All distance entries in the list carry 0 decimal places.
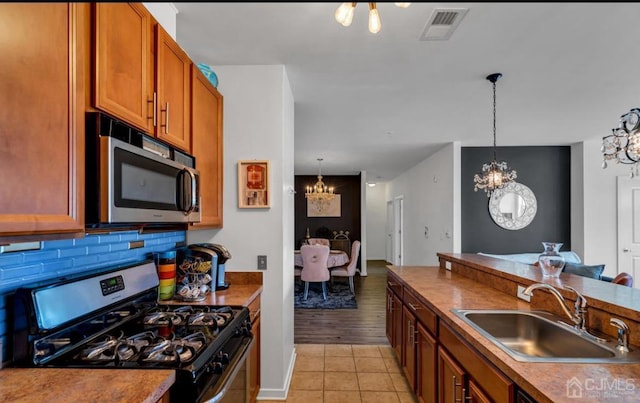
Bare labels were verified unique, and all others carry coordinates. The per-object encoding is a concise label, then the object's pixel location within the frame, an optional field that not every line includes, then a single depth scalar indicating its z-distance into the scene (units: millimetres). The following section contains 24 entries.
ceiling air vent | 1853
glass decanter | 2061
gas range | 1180
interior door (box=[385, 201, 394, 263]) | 10000
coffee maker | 2242
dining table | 5820
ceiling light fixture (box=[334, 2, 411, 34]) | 1425
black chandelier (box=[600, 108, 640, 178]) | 2691
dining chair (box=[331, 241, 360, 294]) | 5957
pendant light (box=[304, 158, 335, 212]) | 7047
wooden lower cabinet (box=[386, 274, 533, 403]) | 1348
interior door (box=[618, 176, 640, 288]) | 4941
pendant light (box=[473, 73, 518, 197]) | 3602
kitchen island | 1088
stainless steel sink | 1276
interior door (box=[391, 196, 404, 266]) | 8534
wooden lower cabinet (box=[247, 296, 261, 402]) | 2123
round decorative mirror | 5328
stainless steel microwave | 1152
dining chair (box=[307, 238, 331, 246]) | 7483
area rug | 5066
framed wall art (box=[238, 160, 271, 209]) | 2549
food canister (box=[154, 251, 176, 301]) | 2029
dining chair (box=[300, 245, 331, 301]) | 5312
